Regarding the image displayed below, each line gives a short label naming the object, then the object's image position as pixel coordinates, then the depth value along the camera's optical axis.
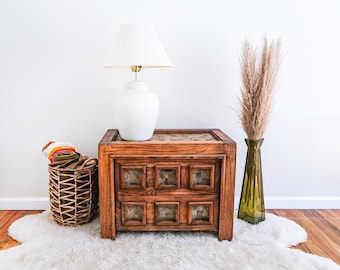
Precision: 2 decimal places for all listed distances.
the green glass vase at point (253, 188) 2.03
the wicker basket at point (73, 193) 1.93
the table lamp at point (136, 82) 1.72
